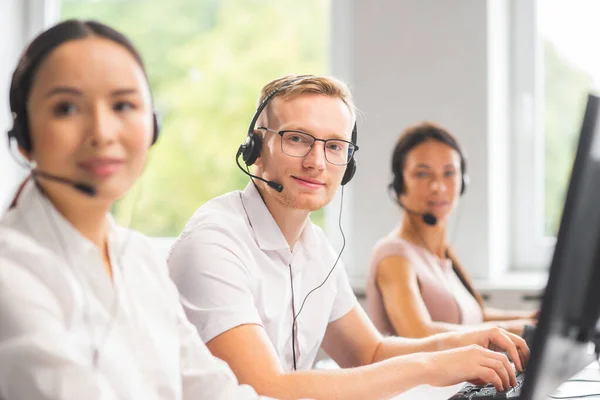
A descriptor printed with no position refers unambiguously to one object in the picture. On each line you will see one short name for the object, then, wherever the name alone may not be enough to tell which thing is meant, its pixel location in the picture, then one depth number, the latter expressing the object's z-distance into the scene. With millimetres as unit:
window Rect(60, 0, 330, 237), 3621
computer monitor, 853
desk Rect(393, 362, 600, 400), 1390
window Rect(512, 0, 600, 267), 3512
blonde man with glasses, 1322
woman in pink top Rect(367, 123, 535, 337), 2342
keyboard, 1329
